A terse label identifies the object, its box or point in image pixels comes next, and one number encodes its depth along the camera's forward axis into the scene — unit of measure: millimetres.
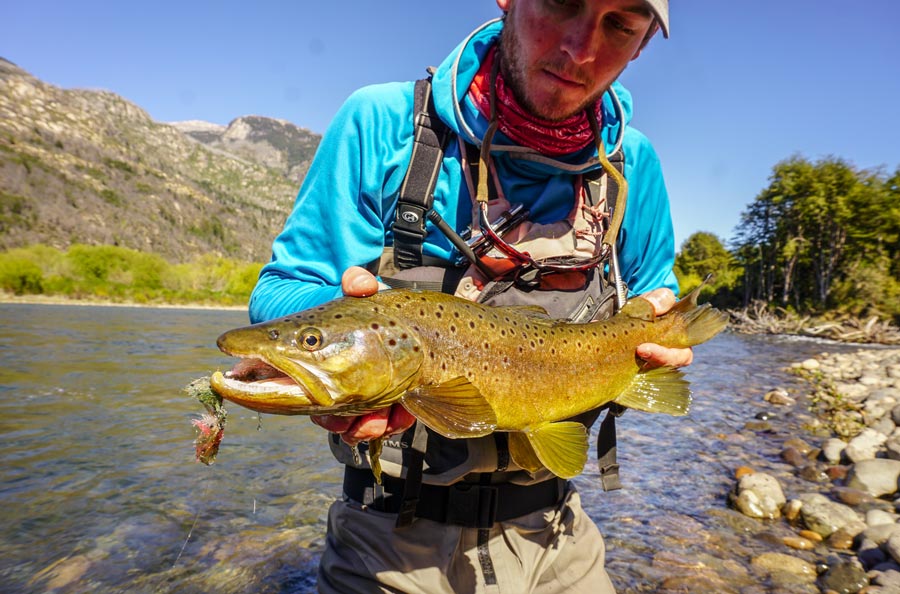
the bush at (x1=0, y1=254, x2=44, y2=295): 53062
